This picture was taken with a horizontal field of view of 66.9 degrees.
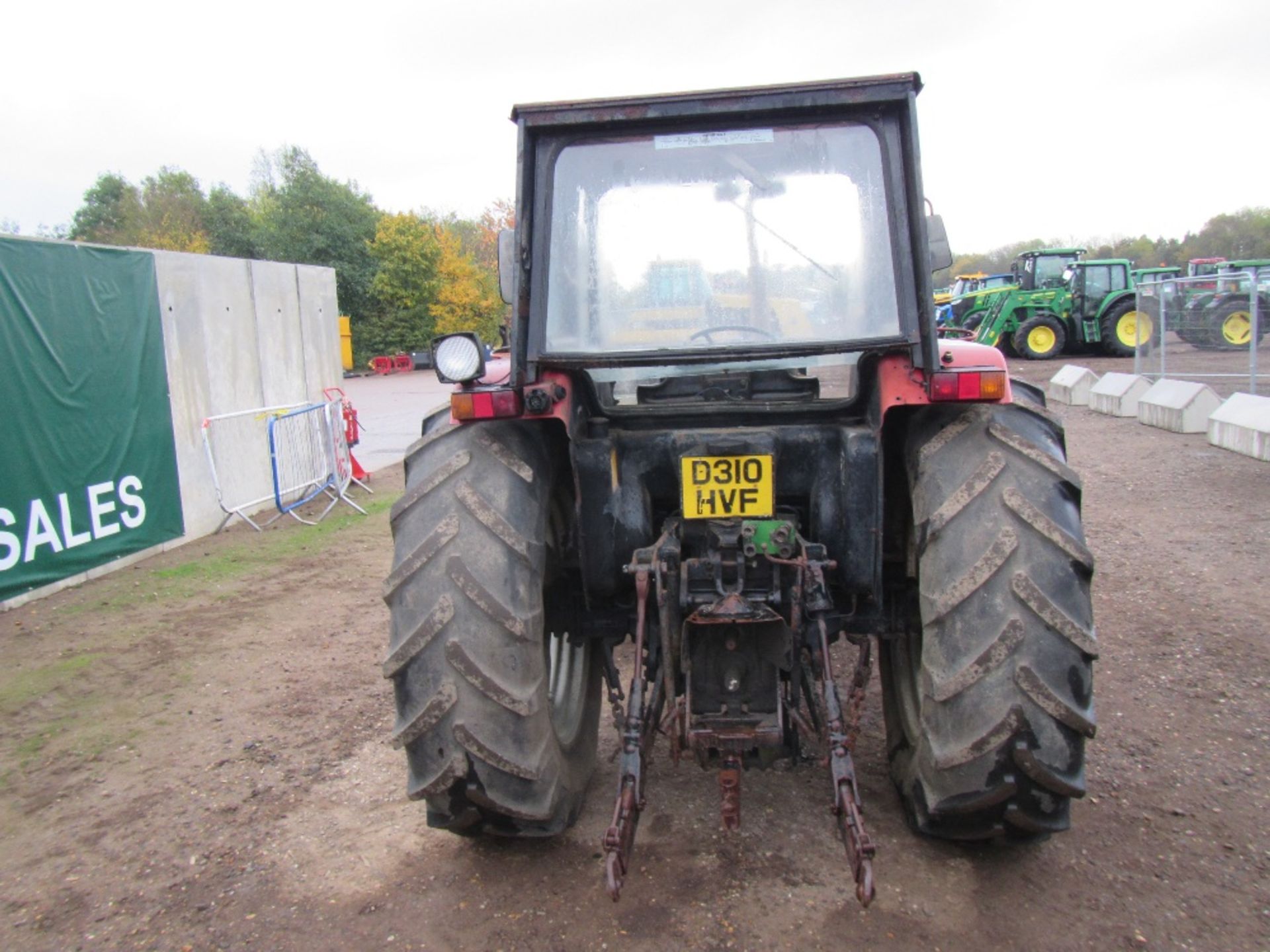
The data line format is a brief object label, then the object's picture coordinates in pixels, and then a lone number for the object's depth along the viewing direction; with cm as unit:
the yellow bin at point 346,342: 3175
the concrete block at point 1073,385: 1638
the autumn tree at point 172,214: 4694
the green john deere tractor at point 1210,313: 1374
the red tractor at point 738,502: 269
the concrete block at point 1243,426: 1002
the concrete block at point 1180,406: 1216
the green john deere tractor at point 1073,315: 2338
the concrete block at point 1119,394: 1414
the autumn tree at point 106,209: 5631
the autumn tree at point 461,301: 4222
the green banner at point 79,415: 695
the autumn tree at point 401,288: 4206
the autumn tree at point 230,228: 4703
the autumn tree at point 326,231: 4250
